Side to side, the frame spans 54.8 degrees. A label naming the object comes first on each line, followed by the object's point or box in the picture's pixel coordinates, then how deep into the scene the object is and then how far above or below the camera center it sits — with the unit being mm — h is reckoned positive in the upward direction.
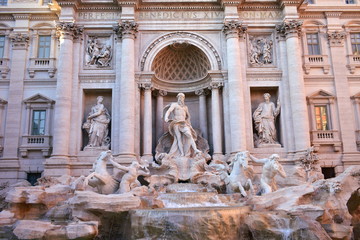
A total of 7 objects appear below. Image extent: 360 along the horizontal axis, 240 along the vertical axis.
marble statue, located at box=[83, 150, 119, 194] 15570 -618
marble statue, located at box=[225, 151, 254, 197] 15602 -619
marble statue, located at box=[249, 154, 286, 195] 14602 -518
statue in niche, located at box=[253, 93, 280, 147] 20375 +2293
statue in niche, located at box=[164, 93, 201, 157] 19219 +1729
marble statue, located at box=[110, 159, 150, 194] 15471 -646
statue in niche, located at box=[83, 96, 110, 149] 20094 +2158
